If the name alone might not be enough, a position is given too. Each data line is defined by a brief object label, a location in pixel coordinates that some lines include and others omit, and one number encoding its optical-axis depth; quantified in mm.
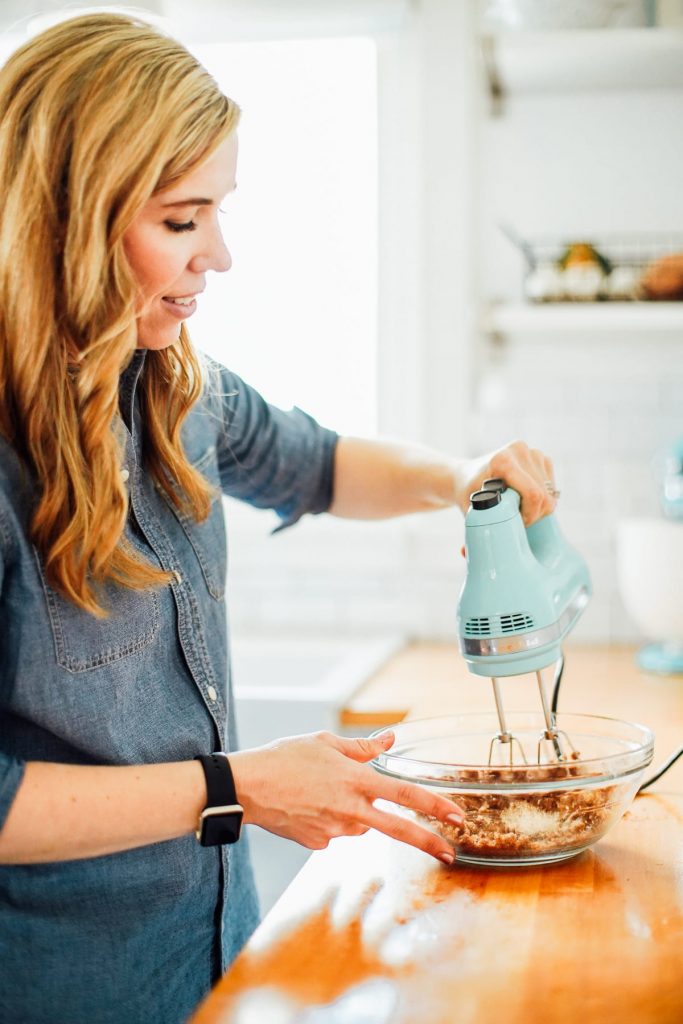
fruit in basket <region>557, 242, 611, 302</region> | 2236
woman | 1068
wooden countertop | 842
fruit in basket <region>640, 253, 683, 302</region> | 2236
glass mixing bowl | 1097
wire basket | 2238
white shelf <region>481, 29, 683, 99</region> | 2152
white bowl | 2150
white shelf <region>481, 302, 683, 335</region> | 2225
